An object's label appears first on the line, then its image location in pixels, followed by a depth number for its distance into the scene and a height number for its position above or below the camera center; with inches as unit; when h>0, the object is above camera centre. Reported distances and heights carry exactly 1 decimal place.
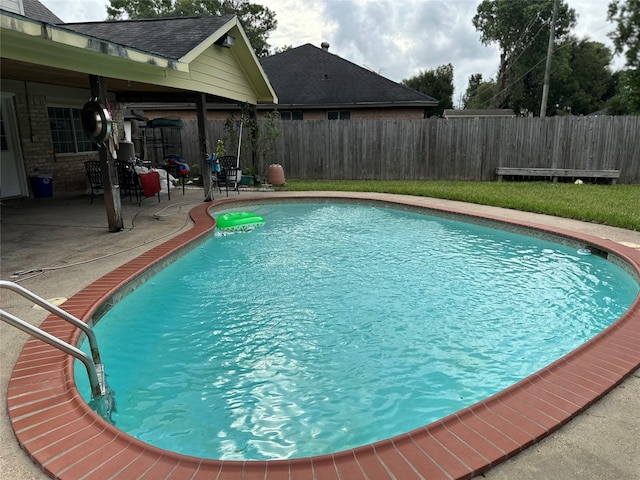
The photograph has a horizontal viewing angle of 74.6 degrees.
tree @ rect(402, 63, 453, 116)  1454.2 +224.4
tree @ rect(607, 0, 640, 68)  1186.0 +340.2
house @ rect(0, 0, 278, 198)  212.1 +57.5
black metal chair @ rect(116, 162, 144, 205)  366.9 -18.4
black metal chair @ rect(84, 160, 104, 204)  371.2 -15.3
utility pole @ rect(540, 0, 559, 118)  764.0 +162.3
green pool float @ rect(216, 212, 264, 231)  319.9 -50.3
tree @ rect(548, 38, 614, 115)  1441.9 +237.1
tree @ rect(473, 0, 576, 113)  1333.7 +369.4
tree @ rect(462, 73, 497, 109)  1853.3 +274.4
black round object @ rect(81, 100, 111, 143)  237.0 +21.4
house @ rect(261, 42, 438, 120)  757.9 +107.1
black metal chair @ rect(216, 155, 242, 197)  463.2 -18.6
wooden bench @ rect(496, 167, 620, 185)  511.2 -29.2
